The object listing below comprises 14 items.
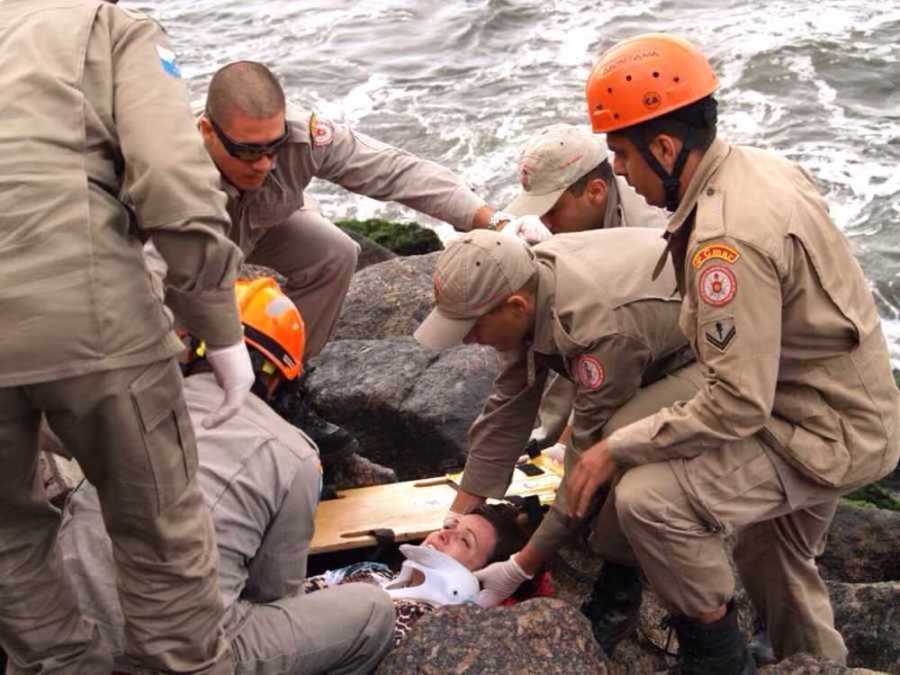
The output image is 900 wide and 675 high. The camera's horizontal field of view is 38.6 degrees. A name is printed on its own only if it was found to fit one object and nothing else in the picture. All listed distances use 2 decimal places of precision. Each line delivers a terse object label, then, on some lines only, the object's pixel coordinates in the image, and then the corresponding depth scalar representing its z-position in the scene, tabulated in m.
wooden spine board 5.03
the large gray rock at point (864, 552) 5.30
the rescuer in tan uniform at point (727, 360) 3.49
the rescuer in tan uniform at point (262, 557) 3.78
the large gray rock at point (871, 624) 4.58
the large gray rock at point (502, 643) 3.86
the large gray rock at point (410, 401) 6.01
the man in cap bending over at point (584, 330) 4.20
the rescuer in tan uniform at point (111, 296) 3.04
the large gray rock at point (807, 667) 3.79
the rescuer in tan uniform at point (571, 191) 5.41
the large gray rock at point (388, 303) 7.20
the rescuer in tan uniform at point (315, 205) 5.45
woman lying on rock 4.48
